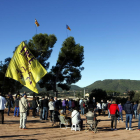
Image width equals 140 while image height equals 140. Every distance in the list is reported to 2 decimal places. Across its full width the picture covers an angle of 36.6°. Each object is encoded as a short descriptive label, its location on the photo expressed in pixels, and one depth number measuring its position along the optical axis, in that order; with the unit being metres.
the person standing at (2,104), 10.48
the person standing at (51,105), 12.48
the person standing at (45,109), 13.04
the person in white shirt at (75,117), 9.88
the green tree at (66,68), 33.34
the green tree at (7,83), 32.36
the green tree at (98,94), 36.83
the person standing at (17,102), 14.38
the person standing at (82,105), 18.77
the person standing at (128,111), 10.47
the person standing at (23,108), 9.35
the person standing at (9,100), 15.42
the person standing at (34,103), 14.68
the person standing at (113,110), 10.70
